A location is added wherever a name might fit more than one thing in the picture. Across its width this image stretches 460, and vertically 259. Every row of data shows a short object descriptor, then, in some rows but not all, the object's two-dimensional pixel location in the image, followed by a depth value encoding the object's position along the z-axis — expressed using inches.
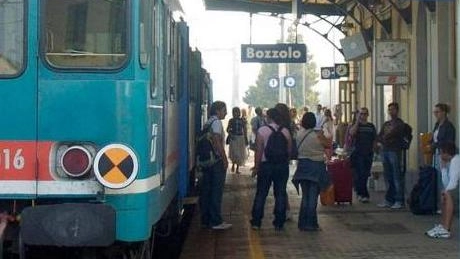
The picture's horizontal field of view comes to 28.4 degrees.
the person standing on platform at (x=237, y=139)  864.9
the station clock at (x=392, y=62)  627.8
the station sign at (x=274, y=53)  1060.5
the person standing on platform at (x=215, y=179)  453.1
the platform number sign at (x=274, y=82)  1502.2
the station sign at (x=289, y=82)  1331.2
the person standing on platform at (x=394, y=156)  554.9
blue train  238.8
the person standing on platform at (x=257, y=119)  893.1
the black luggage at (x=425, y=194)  496.4
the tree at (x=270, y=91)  3863.2
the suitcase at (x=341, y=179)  567.2
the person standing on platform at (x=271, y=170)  454.9
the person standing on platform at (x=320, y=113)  905.9
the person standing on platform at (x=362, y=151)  593.6
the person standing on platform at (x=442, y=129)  493.4
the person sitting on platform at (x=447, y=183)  414.0
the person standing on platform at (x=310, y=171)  459.8
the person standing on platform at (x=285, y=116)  458.0
